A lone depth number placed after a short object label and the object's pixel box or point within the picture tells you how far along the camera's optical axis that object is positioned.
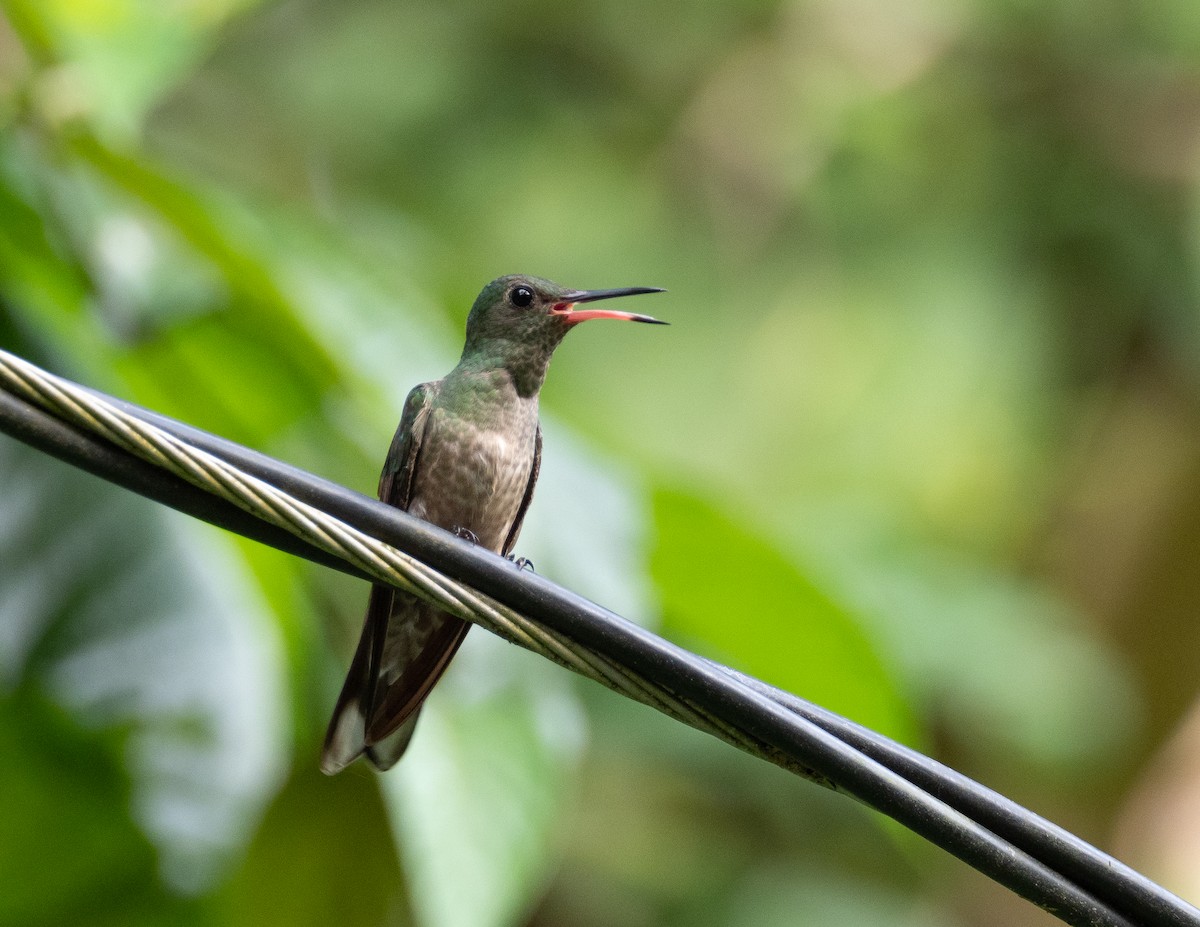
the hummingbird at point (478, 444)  5.62
